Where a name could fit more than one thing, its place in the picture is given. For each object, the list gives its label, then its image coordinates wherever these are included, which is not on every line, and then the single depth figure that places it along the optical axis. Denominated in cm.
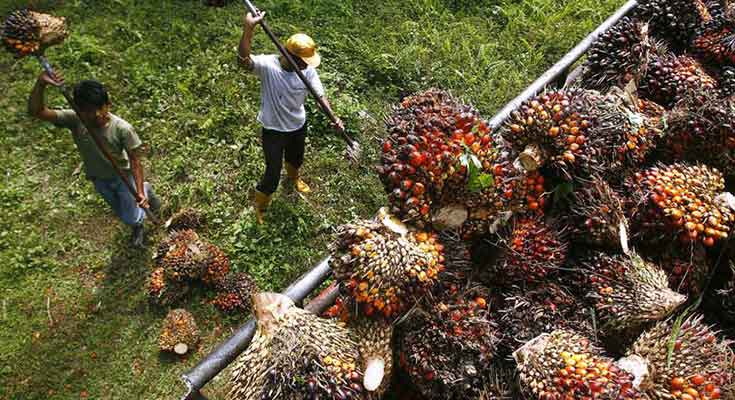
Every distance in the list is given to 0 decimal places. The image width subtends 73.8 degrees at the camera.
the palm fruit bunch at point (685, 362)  188
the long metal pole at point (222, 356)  197
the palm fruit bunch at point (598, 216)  221
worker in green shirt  360
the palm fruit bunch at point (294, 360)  167
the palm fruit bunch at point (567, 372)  173
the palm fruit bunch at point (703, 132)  241
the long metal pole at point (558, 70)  291
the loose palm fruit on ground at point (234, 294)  438
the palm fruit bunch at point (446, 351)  184
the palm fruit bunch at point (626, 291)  201
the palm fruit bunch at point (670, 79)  283
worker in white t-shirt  414
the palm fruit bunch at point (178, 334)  409
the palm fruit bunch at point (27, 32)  300
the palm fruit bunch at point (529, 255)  218
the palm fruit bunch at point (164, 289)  438
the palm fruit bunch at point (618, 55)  276
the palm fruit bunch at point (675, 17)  319
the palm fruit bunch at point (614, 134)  227
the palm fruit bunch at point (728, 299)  229
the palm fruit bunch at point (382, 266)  174
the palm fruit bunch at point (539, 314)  202
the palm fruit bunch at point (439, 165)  189
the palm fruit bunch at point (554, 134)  222
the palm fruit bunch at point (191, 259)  436
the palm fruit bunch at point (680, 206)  222
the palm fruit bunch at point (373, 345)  176
